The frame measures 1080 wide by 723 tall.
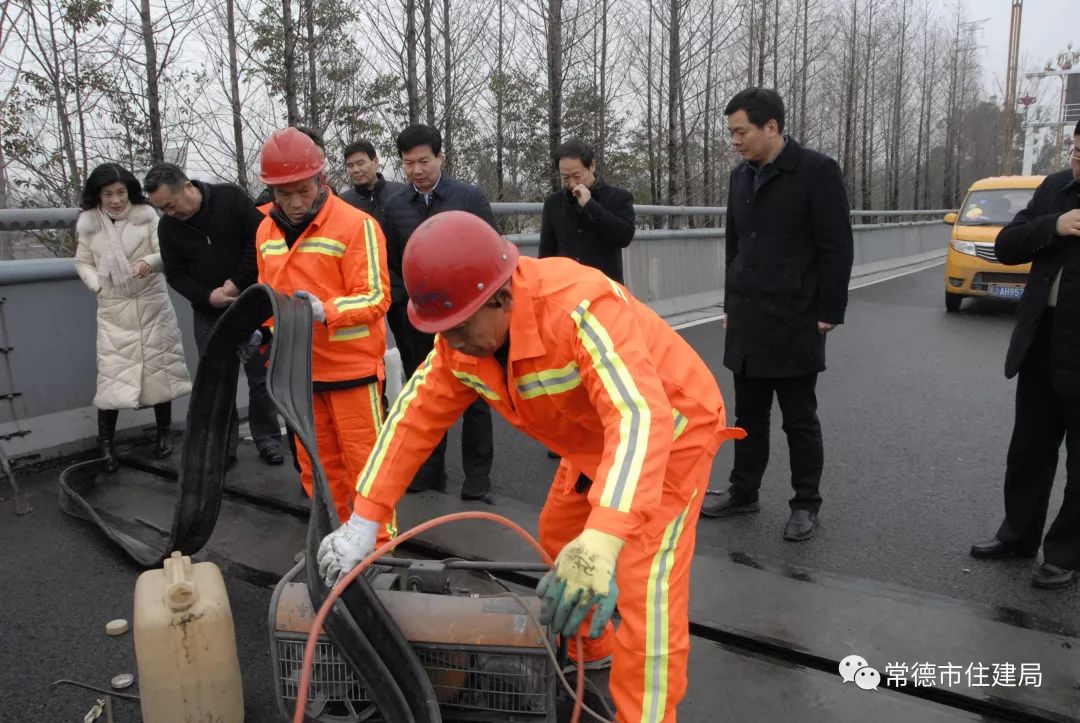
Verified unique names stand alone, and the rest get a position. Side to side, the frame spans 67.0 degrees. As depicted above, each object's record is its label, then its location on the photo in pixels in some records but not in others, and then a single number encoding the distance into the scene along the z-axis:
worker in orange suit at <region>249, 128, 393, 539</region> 3.67
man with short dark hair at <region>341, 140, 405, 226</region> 5.47
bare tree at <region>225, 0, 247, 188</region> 10.49
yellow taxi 11.75
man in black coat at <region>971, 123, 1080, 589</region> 3.54
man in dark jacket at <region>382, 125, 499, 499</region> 4.73
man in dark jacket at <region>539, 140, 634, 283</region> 5.36
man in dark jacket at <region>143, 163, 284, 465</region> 4.88
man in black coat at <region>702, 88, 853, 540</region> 4.03
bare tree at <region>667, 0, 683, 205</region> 15.81
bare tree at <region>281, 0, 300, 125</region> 9.48
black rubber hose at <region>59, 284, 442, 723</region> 2.19
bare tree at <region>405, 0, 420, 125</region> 10.70
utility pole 44.28
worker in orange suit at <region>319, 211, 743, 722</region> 1.96
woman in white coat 5.21
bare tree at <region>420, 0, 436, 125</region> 11.21
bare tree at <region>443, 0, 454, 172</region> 12.47
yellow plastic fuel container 2.50
